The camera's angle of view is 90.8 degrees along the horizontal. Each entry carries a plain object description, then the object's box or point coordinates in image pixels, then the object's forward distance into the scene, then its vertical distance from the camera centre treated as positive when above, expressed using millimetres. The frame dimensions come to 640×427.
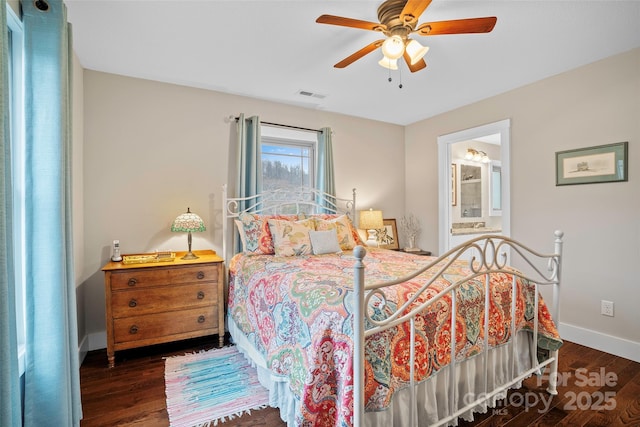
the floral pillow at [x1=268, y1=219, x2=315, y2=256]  2924 -258
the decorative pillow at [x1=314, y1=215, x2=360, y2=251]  3291 -192
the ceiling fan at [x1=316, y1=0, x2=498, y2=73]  1762 +1089
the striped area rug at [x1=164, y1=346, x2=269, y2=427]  1918 -1233
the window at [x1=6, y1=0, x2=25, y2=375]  1654 +302
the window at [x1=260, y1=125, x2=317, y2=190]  3807 +666
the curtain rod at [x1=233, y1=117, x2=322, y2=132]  3506 +1024
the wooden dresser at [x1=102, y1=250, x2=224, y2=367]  2539 -771
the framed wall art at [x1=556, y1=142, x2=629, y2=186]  2686 +399
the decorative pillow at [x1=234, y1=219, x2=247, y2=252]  3076 -219
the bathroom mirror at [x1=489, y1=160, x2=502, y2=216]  5492 +374
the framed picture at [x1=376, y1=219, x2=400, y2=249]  4500 -370
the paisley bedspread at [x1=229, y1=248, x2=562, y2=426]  1342 -619
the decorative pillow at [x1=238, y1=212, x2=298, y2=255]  2998 -234
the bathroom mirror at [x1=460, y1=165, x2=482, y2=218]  5255 +311
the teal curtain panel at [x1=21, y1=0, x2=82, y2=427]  1502 -44
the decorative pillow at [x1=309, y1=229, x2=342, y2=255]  3018 -311
